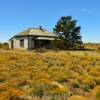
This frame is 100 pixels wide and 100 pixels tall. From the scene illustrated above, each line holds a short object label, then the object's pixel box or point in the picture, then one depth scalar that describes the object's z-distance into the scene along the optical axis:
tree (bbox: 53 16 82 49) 47.12
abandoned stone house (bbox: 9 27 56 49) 47.31
